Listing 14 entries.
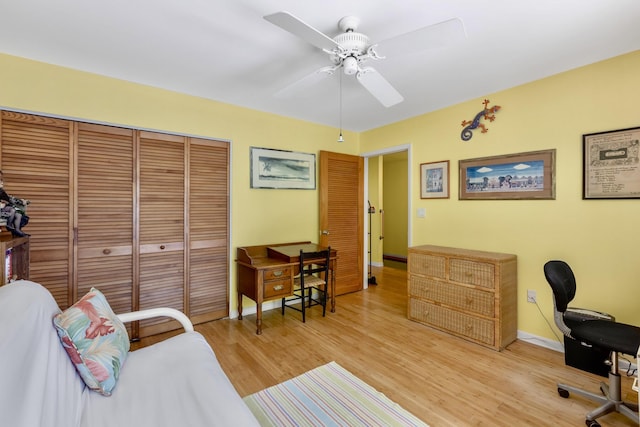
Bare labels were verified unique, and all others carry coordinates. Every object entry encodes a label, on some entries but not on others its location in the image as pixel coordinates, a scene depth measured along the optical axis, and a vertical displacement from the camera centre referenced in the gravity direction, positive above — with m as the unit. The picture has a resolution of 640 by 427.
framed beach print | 2.63 +0.38
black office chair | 1.65 -0.75
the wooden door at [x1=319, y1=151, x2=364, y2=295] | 4.00 +0.01
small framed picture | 3.40 +0.42
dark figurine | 1.63 -0.01
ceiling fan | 1.44 +0.98
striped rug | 1.72 -1.26
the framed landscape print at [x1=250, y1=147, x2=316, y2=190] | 3.52 +0.58
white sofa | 0.89 -0.77
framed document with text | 2.19 +0.41
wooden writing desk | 2.94 -0.64
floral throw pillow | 1.26 -0.62
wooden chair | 3.19 -0.78
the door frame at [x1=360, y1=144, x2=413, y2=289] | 3.78 +0.42
